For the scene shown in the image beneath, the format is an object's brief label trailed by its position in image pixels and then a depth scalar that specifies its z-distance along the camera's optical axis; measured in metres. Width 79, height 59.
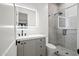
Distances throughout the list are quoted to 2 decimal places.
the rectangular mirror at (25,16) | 2.60
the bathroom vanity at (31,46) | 2.00
